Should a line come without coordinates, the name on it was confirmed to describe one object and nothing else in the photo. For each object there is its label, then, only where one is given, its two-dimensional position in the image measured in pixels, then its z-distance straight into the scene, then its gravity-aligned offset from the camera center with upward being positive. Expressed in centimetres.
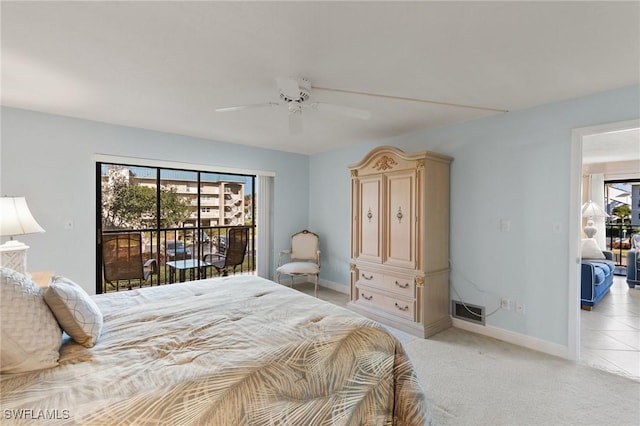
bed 107 -67
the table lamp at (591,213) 582 -2
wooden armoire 336 -35
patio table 431 -80
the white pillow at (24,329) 120 -50
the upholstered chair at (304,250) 510 -66
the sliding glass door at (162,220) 397 -15
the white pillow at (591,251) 484 -64
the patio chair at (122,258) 386 -61
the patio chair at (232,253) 474 -66
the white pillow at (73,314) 145 -50
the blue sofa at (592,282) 393 -94
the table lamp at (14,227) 242 -13
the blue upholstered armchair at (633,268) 509 -95
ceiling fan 228 +91
